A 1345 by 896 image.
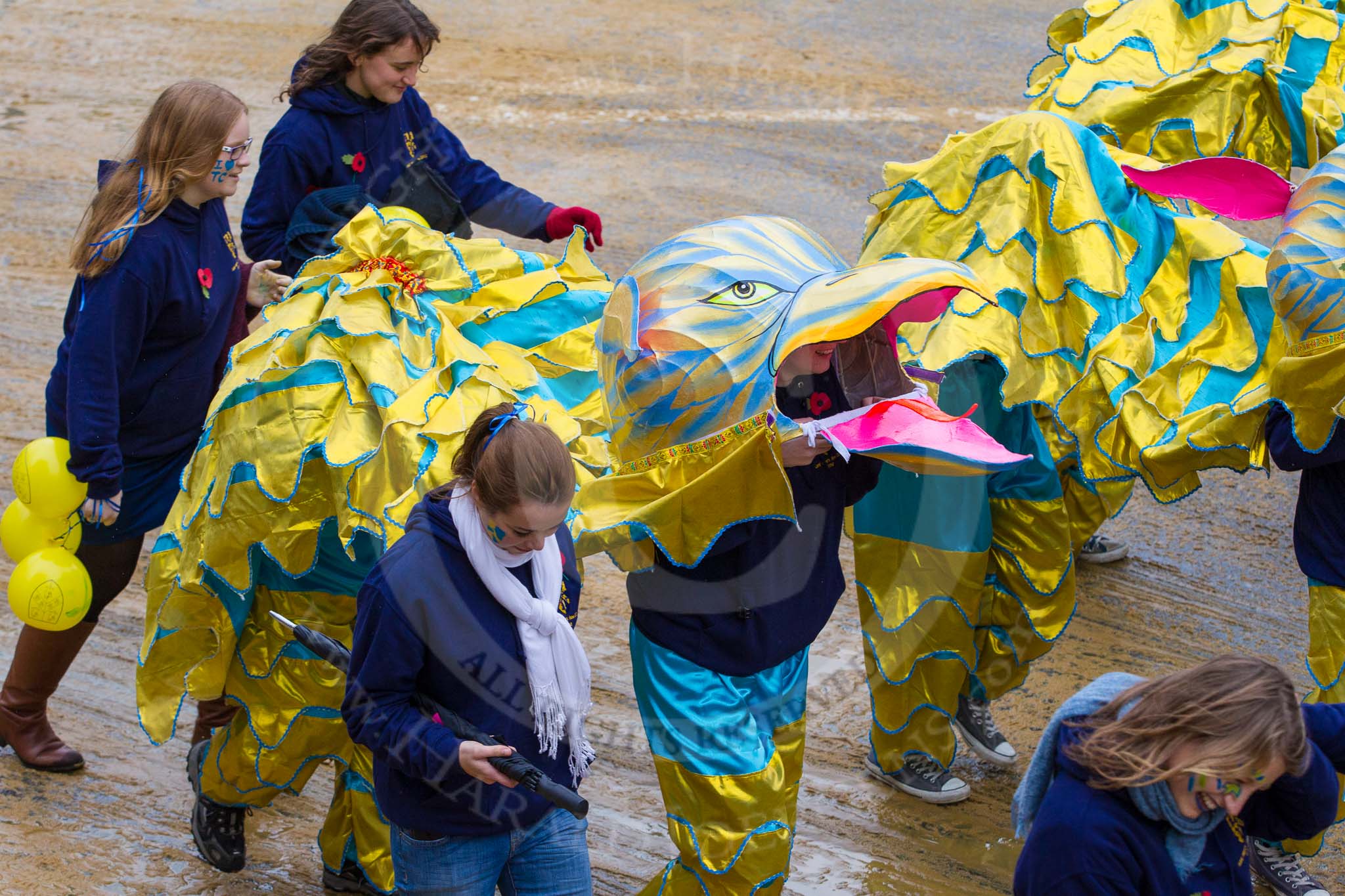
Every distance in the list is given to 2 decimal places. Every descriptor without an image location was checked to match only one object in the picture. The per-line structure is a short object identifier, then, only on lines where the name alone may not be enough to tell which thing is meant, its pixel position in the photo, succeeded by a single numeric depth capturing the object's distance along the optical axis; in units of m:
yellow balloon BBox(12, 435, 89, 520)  7.04
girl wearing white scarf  4.64
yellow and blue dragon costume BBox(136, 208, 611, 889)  5.95
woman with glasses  6.60
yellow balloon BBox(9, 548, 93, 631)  7.09
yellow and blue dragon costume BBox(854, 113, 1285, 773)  6.55
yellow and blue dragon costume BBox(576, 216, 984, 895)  5.32
